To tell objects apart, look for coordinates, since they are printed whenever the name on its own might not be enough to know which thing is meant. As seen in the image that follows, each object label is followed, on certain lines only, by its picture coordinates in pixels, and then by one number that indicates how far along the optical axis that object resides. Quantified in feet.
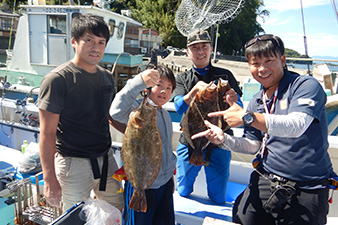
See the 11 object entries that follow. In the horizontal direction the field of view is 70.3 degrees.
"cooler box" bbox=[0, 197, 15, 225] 9.46
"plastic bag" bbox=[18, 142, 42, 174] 13.51
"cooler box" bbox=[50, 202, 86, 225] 7.12
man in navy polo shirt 5.77
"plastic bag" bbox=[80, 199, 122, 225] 7.44
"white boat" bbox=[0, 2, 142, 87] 29.86
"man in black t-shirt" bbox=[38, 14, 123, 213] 7.04
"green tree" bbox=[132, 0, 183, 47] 94.89
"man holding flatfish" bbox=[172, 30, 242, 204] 7.54
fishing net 11.94
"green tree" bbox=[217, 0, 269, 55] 115.03
